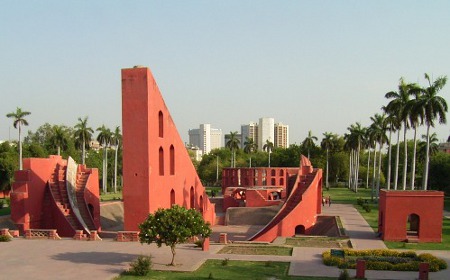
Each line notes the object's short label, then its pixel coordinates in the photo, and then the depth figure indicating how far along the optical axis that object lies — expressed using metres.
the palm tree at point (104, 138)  65.44
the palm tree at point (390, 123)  39.66
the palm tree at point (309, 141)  75.88
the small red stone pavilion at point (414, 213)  24.55
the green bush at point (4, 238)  24.28
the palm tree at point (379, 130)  52.42
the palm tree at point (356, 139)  62.31
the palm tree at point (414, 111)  33.91
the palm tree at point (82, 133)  57.66
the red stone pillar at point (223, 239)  24.16
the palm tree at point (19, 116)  47.19
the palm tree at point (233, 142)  79.00
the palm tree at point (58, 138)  57.81
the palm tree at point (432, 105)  32.94
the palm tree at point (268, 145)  80.94
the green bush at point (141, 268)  16.98
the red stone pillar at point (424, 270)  16.38
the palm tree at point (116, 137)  67.88
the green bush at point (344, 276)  15.59
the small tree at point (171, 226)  17.91
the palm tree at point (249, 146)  89.31
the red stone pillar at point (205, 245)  21.88
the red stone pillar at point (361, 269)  16.70
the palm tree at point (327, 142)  71.84
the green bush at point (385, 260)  17.98
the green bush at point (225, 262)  18.64
